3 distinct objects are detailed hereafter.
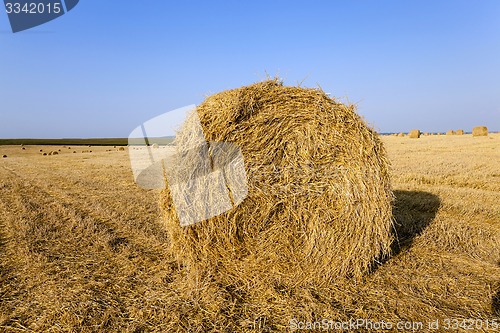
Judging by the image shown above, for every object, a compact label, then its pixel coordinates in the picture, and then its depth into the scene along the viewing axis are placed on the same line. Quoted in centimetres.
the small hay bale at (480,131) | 2945
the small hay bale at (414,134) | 3256
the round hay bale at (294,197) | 377
